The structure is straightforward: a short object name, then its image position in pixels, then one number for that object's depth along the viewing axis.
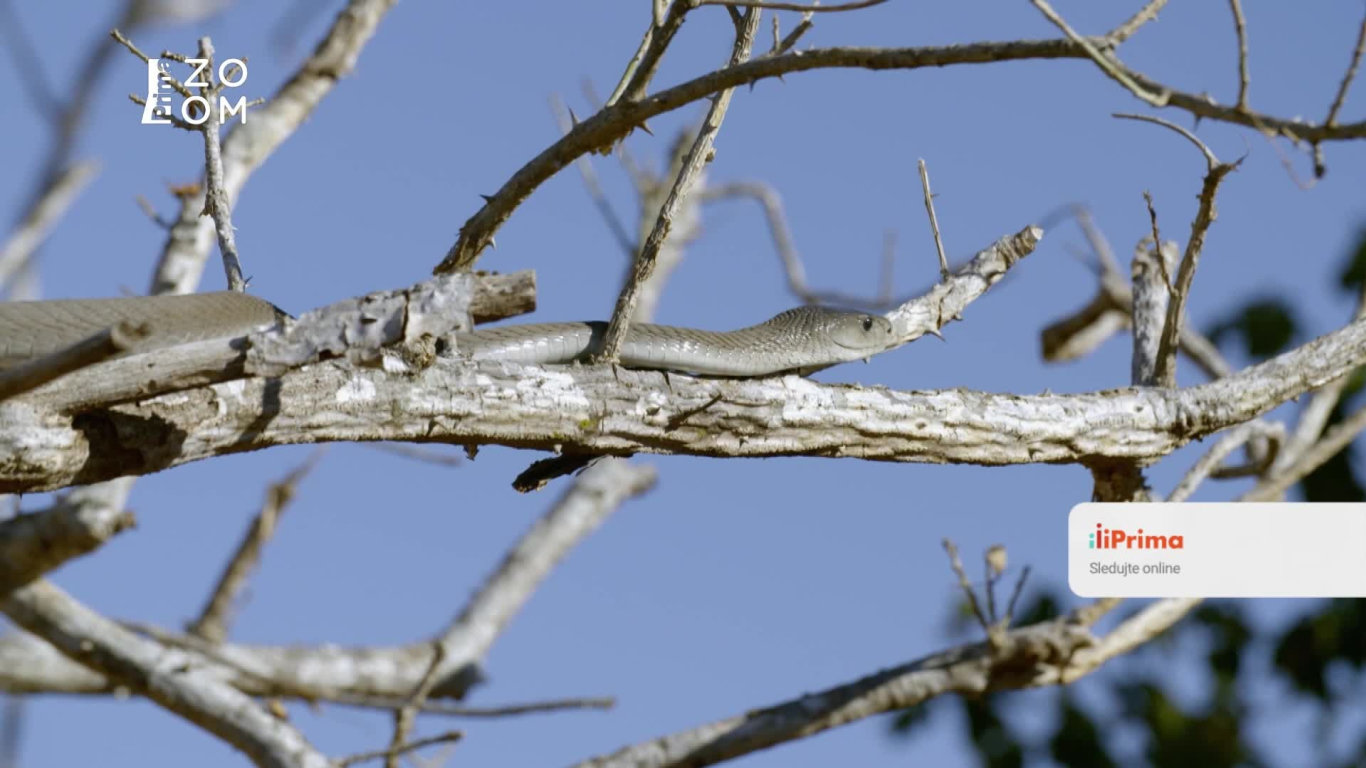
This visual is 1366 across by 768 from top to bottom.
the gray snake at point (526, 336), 7.36
